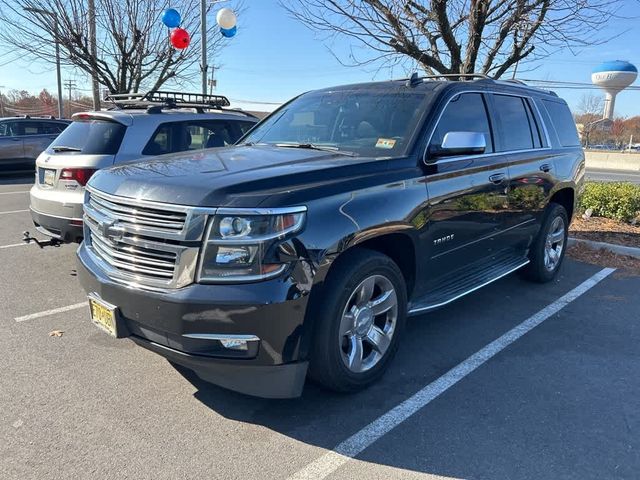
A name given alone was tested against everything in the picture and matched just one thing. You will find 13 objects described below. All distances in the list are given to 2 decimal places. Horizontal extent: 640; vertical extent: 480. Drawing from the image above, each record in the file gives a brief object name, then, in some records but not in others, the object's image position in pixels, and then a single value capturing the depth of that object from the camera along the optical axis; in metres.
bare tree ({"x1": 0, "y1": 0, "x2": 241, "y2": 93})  14.80
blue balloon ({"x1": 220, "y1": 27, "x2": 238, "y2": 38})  13.63
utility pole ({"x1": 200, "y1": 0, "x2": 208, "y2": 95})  14.34
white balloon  13.05
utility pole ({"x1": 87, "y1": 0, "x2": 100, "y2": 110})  14.57
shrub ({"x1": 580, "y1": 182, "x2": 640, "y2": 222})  8.87
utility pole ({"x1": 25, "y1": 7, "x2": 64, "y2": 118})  14.32
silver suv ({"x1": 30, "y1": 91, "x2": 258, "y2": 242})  5.41
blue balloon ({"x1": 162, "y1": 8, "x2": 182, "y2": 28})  12.95
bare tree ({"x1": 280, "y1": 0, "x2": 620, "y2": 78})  7.52
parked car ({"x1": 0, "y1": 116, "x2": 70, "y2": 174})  14.31
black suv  2.69
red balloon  13.09
